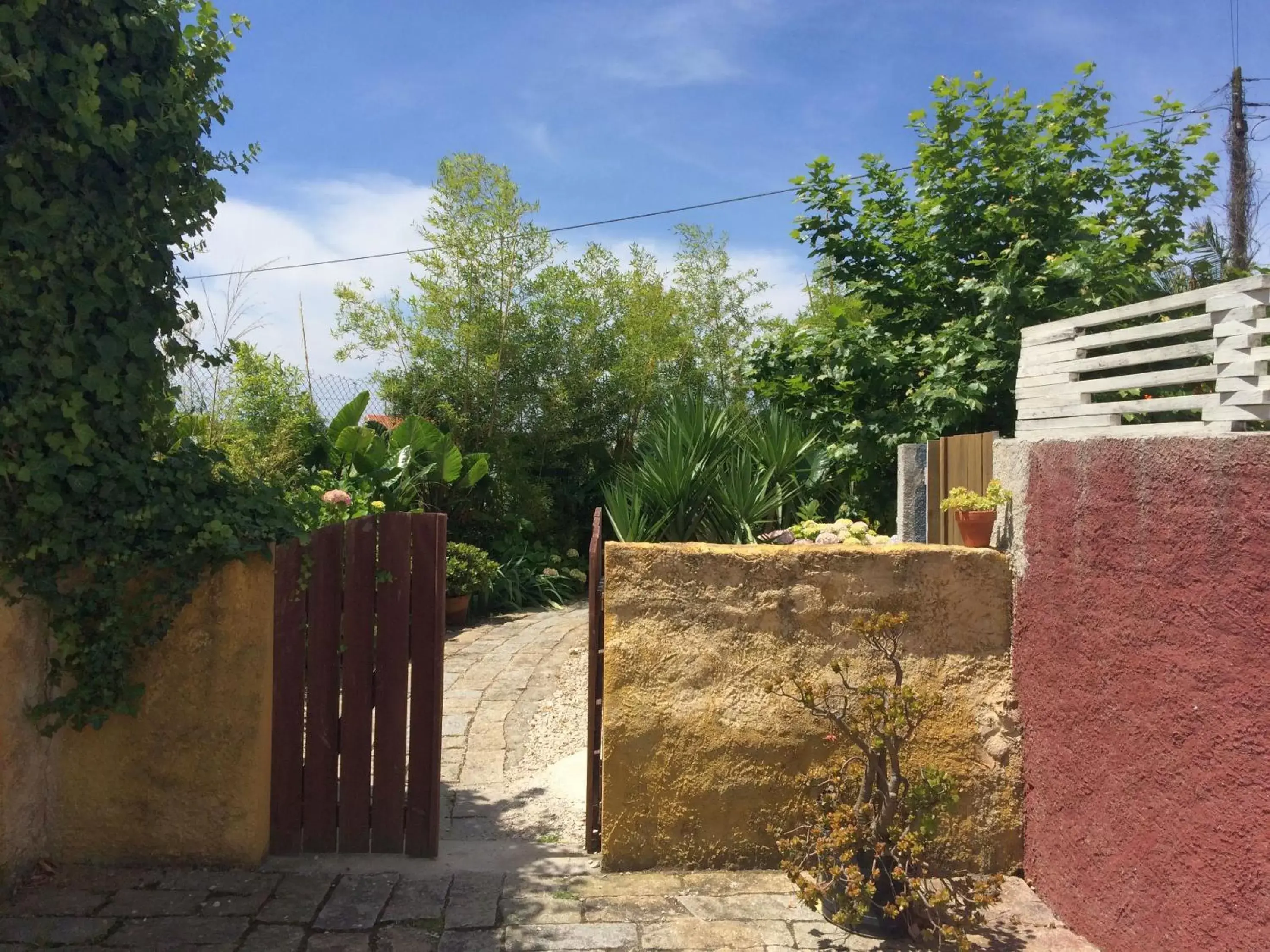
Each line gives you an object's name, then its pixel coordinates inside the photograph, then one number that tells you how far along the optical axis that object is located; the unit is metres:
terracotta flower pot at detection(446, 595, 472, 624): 9.28
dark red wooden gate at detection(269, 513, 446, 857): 3.95
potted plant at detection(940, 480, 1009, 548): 3.86
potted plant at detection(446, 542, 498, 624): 9.16
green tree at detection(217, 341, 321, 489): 8.56
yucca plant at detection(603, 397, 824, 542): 7.19
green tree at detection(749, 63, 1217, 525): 6.22
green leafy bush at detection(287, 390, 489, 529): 9.33
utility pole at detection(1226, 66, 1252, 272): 14.84
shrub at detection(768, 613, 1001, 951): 3.28
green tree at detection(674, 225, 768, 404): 12.84
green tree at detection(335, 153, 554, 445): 10.86
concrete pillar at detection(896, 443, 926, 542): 5.07
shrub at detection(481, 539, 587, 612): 10.48
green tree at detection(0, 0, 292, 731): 3.36
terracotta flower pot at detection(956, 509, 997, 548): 3.90
